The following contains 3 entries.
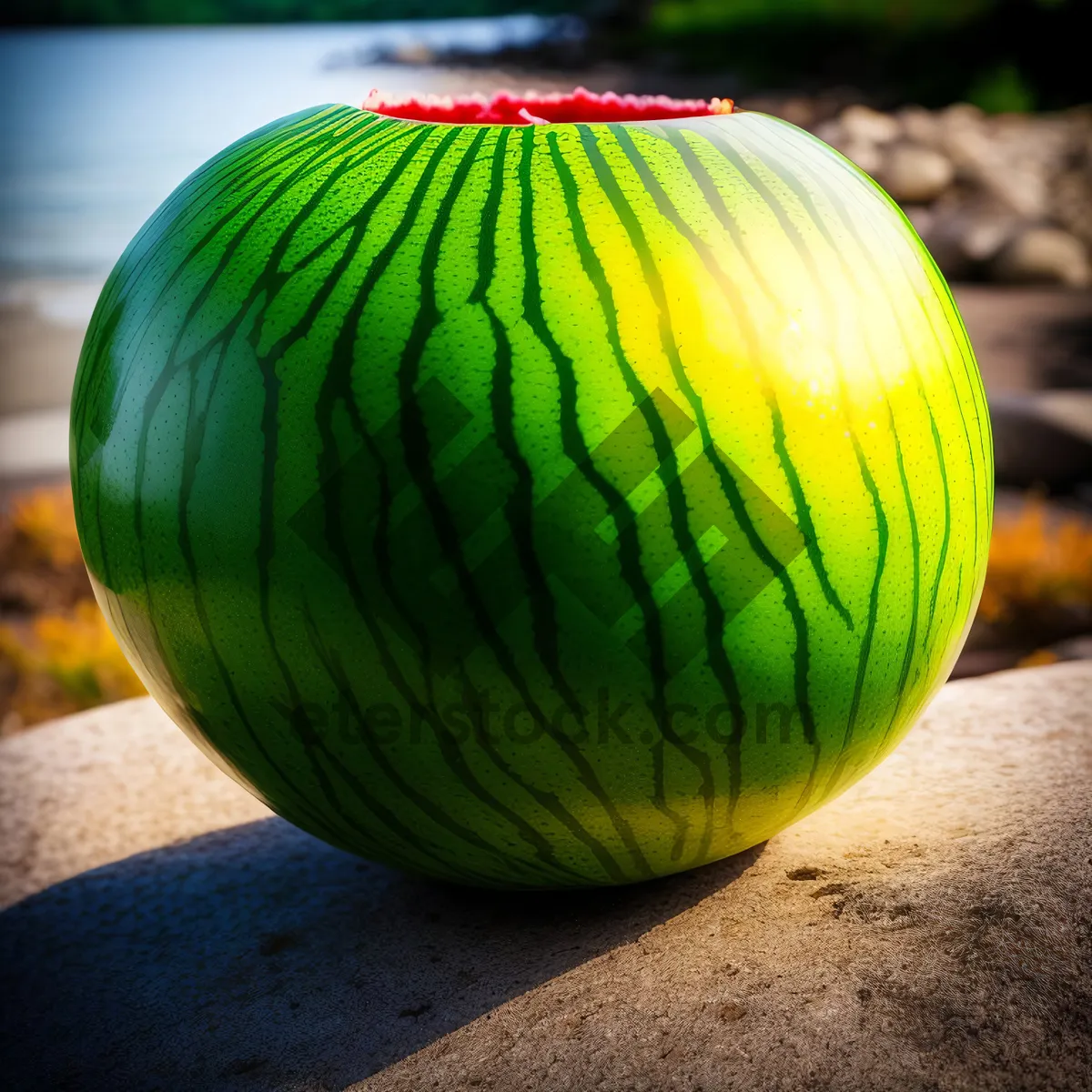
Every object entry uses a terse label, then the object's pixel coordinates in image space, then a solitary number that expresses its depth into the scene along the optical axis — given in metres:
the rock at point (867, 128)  10.99
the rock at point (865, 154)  10.52
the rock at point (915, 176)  10.28
